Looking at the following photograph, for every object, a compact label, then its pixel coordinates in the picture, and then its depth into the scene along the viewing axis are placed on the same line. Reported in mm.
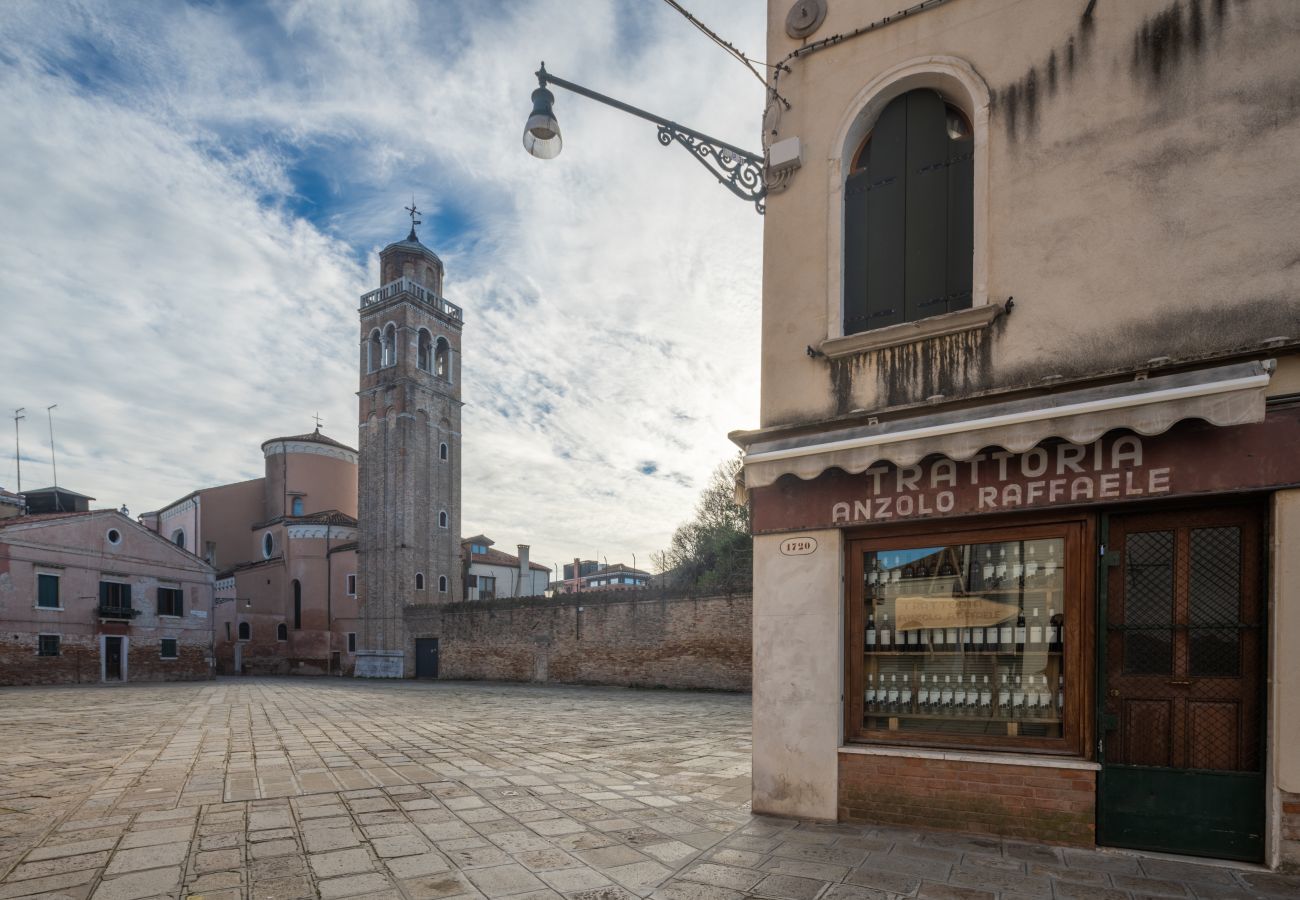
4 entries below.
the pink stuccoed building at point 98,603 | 25000
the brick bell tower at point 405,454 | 32625
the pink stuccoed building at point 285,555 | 34844
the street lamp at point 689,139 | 6012
